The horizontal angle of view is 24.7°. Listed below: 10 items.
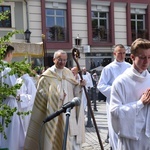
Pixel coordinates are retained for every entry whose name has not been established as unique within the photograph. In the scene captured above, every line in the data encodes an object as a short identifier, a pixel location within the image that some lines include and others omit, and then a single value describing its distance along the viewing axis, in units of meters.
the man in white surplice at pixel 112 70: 5.96
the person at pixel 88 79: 14.10
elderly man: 5.01
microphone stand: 2.53
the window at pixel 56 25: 19.76
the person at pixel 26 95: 5.41
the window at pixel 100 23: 20.58
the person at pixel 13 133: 5.19
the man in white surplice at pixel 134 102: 2.97
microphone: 2.65
